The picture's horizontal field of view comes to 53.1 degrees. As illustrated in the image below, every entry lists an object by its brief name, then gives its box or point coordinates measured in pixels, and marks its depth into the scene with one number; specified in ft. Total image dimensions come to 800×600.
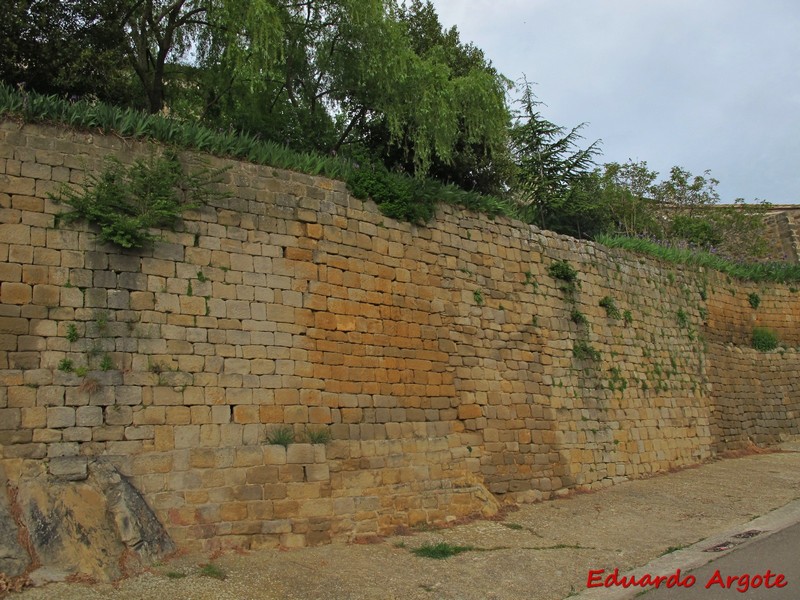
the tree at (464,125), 43.50
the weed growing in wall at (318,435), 31.45
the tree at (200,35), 35.58
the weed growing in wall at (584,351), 46.03
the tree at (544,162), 65.36
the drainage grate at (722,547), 28.78
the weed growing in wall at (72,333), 27.12
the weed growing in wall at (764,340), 63.72
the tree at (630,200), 73.00
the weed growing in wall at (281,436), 30.37
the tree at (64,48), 36.06
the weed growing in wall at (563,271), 46.15
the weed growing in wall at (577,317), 46.68
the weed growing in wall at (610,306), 49.37
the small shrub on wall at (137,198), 28.32
